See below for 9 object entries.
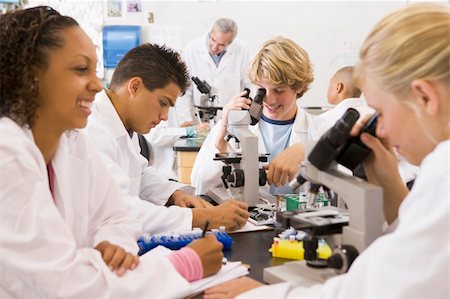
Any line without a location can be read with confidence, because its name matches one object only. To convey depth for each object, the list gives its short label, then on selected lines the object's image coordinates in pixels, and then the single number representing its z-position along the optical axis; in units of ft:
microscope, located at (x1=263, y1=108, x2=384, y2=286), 3.28
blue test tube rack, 4.27
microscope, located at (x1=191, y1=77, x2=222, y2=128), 12.00
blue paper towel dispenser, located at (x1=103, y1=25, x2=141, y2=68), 14.33
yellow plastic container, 4.03
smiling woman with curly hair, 3.11
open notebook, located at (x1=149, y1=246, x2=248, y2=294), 3.49
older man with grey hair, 13.64
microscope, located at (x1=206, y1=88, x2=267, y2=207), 5.65
